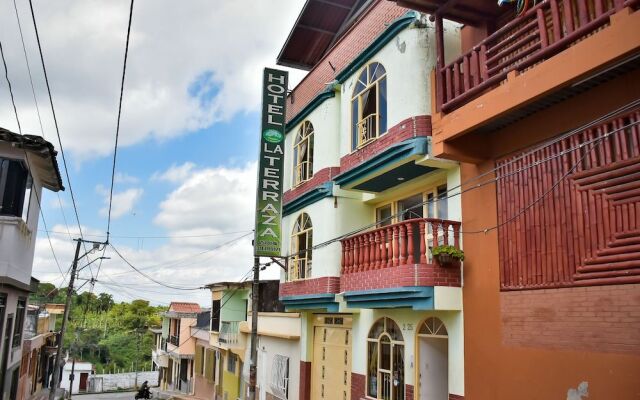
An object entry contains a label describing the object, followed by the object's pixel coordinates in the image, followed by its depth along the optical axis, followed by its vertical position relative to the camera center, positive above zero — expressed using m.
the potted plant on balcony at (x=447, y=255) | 9.30 +0.96
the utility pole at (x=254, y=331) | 15.09 -0.76
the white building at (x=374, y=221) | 9.91 +2.14
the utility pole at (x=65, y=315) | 21.61 -0.59
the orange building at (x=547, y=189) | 6.50 +1.78
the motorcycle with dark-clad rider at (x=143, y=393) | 33.31 -5.74
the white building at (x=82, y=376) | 52.22 -7.43
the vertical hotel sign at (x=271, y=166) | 15.82 +4.34
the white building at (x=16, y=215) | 12.04 +2.13
